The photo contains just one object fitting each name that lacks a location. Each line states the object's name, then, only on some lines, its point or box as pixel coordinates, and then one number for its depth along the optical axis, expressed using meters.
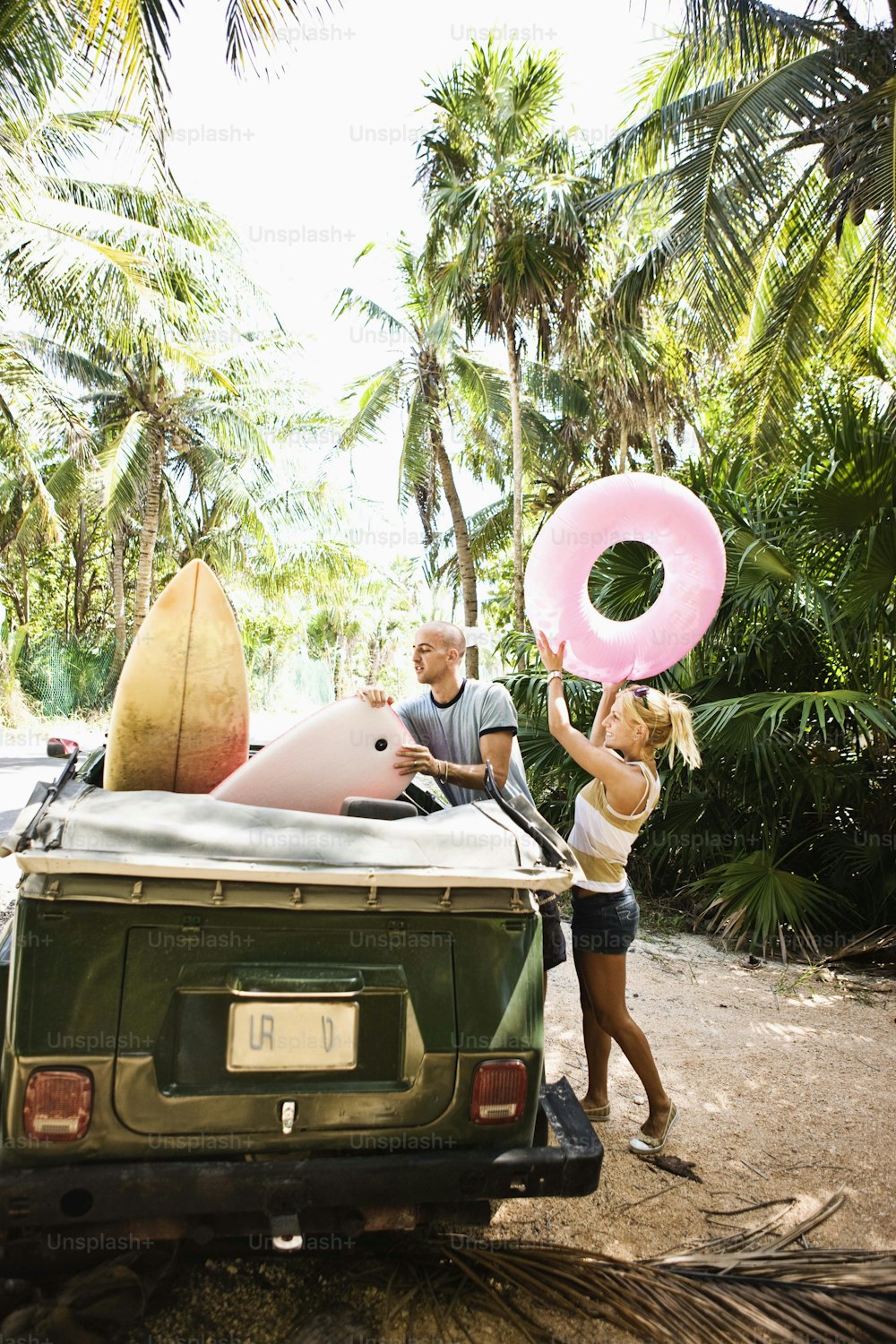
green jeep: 2.03
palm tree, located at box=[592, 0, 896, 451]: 8.88
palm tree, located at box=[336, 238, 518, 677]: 19.75
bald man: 3.73
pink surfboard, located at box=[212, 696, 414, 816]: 2.97
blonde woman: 3.33
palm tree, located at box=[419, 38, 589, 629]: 14.11
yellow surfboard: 3.09
